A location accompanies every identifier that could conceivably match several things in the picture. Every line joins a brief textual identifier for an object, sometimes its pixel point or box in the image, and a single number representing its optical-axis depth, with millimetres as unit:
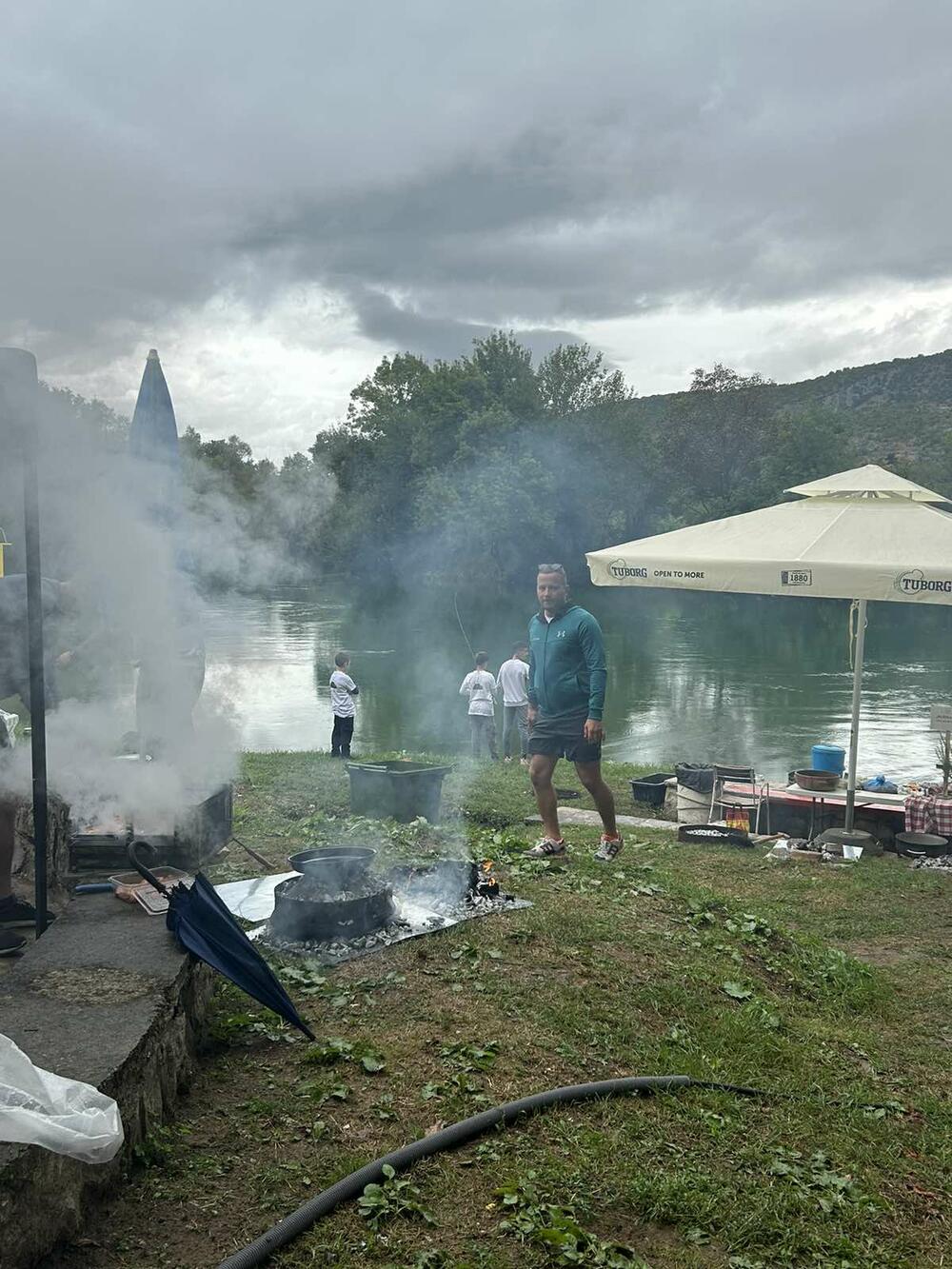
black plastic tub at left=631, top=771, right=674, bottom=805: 10773
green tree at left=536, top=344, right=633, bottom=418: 64125
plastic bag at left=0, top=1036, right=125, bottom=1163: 2672
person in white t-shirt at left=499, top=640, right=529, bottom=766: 14695
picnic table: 9141
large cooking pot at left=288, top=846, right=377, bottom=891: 5816
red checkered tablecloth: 8633
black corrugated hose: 2932
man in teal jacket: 7223
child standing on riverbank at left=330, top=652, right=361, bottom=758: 14383
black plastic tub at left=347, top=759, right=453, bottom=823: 8781
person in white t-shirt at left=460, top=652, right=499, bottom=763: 14938
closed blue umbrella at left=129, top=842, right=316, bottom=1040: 4027
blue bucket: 10086
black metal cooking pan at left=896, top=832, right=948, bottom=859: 8445
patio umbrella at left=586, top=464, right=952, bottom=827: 7828
